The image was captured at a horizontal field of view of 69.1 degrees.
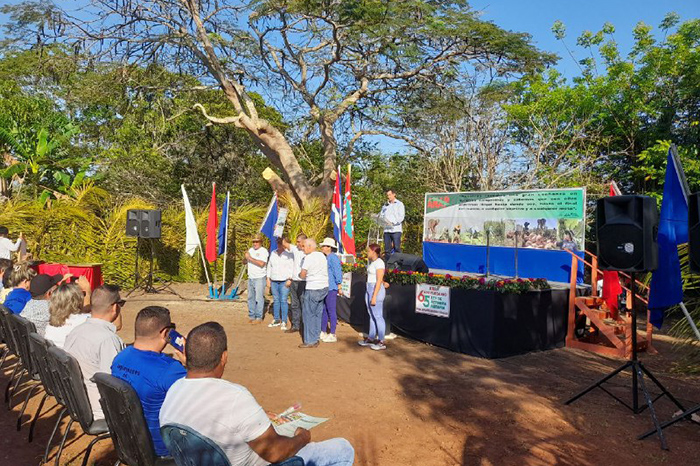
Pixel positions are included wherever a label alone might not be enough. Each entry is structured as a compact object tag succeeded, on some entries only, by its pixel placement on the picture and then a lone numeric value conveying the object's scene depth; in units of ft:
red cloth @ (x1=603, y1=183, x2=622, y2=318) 30.35
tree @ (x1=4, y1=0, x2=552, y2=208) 47.85
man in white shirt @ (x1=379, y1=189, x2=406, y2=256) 39.88
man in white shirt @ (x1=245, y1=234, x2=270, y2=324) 32.40
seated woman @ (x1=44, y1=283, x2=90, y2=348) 14.82
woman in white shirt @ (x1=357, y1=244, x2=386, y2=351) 25.45
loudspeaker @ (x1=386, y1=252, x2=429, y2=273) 33.29
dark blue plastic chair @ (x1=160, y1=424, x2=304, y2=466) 7.23
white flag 43.27
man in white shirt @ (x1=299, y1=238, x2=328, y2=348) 25.88
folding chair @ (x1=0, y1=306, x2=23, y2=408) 17.04
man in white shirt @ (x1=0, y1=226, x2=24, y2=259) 32.95
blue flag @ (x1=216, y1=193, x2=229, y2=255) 42.14
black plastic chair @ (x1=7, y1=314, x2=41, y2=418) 15.02
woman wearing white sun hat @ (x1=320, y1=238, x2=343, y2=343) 26.96
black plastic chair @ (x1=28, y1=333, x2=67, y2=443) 12.71
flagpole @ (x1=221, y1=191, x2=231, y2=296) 42.00
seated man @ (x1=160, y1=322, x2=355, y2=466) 7.69
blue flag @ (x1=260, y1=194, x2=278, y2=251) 35.68
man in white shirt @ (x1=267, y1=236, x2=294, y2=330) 30.53
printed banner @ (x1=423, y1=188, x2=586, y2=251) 37.14
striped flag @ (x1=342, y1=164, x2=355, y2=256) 35.01
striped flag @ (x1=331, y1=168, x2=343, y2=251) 35.36
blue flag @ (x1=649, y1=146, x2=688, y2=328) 16.87
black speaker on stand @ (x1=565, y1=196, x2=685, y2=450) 16.67
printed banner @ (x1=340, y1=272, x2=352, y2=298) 34.32
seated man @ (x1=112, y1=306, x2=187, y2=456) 10.20
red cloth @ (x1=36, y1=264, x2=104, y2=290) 35.62
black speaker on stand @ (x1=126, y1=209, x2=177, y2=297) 42.75
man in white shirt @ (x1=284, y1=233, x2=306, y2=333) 29.00
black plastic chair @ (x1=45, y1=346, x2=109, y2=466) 11.11
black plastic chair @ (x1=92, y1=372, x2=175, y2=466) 9.23
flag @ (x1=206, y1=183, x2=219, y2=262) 43.29
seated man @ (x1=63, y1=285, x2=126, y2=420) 12.46
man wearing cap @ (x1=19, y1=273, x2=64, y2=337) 17.97
